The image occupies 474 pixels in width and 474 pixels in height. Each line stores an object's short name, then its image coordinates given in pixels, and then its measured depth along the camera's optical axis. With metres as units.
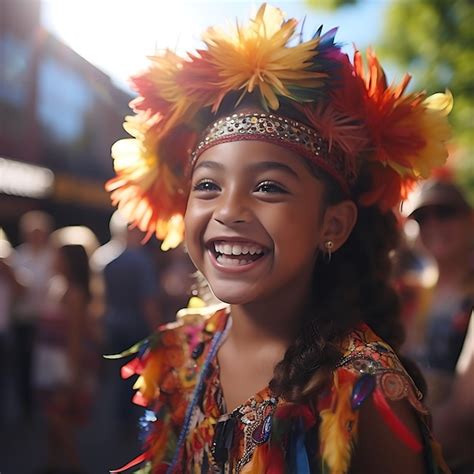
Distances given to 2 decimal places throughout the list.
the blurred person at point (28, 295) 5.68
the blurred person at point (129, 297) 4.96
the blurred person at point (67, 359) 4.10
